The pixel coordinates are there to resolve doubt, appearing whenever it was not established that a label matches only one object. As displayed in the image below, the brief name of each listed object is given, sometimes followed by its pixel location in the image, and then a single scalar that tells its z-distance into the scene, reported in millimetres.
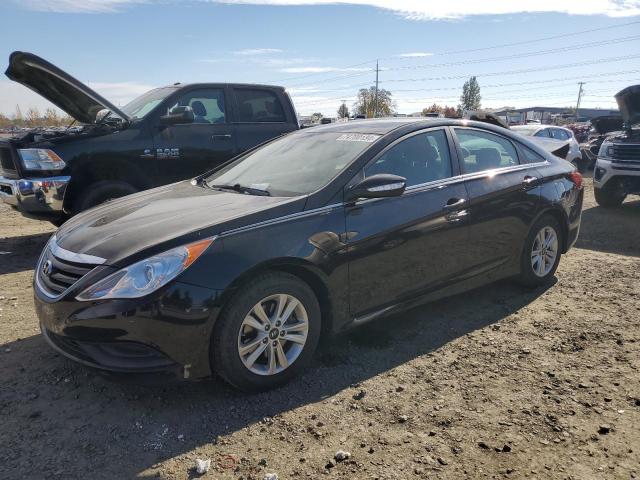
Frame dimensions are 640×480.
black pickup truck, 5621
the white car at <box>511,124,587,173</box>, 13617
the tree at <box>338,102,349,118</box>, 82900
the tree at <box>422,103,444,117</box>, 96688
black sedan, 2658
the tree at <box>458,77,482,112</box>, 115125
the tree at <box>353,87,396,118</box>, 81188
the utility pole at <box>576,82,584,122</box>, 99156
